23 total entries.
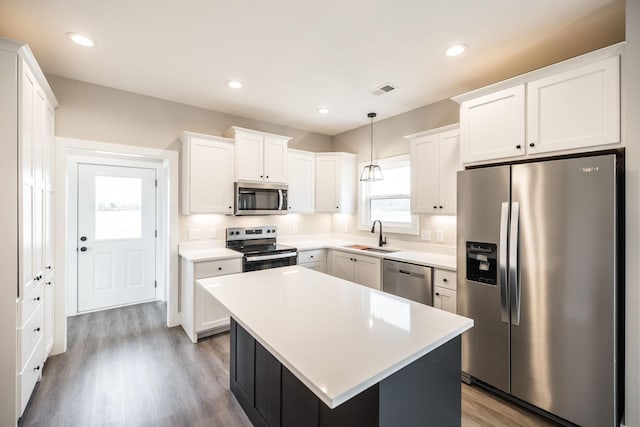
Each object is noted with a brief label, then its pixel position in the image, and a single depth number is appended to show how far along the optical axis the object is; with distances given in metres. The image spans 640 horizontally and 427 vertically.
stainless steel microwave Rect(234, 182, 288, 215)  3.67
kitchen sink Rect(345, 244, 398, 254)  3.78
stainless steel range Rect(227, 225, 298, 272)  3.47
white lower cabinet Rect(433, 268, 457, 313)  2.66
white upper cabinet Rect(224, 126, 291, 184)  3.66
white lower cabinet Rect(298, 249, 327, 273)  3.97
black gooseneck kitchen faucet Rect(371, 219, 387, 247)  4.10
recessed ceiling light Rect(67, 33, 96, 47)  2.21
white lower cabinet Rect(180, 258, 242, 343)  3.14
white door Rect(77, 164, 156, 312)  3.98
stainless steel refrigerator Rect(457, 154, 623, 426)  1.75
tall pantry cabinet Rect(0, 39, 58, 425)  1.77
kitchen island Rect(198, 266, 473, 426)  1.04
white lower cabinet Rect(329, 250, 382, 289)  3.46
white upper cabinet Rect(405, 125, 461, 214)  3.03
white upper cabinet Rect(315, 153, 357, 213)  4.48
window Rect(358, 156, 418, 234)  3.92
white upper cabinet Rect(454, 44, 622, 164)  1.83
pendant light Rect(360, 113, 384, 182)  3.87
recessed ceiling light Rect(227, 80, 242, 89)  2.99
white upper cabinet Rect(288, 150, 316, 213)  4.30
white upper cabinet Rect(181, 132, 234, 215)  3.38
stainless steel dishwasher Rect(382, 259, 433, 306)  2.88
